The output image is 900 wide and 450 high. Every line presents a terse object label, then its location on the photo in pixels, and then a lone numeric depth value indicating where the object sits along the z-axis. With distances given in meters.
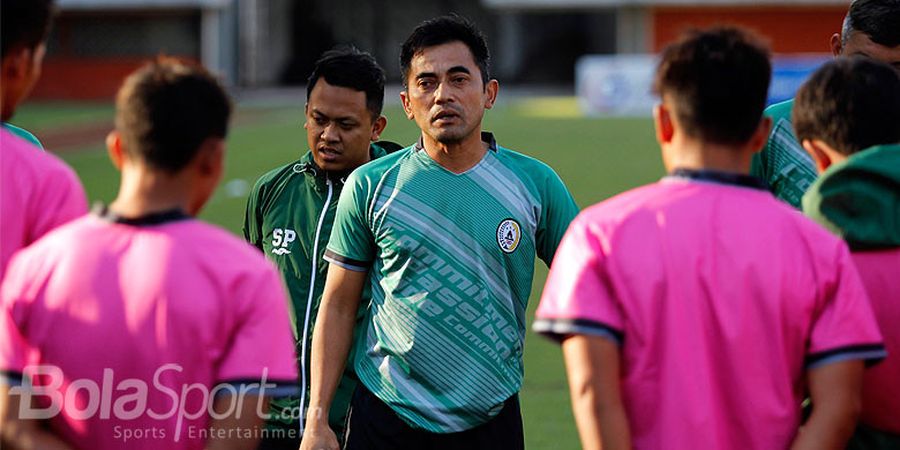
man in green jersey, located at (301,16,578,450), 8.26
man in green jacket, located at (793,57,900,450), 6.01
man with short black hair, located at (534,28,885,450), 5.68
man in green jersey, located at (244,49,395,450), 9.30
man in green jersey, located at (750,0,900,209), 8.21
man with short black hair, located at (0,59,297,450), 5.58
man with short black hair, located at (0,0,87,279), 6.14
